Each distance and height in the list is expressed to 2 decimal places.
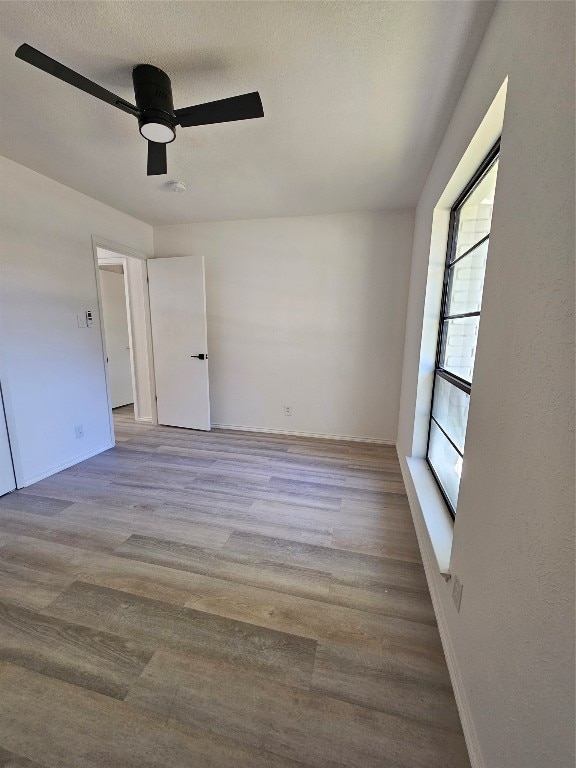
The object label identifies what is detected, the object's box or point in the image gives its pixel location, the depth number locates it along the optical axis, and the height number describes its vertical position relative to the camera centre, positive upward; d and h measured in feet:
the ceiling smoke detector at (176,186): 8.24 +4.07
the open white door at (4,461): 7.72 -3.49
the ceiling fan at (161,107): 4.43 +3.45
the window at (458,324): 5.23 +0.22
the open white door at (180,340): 11.80 -0.39
